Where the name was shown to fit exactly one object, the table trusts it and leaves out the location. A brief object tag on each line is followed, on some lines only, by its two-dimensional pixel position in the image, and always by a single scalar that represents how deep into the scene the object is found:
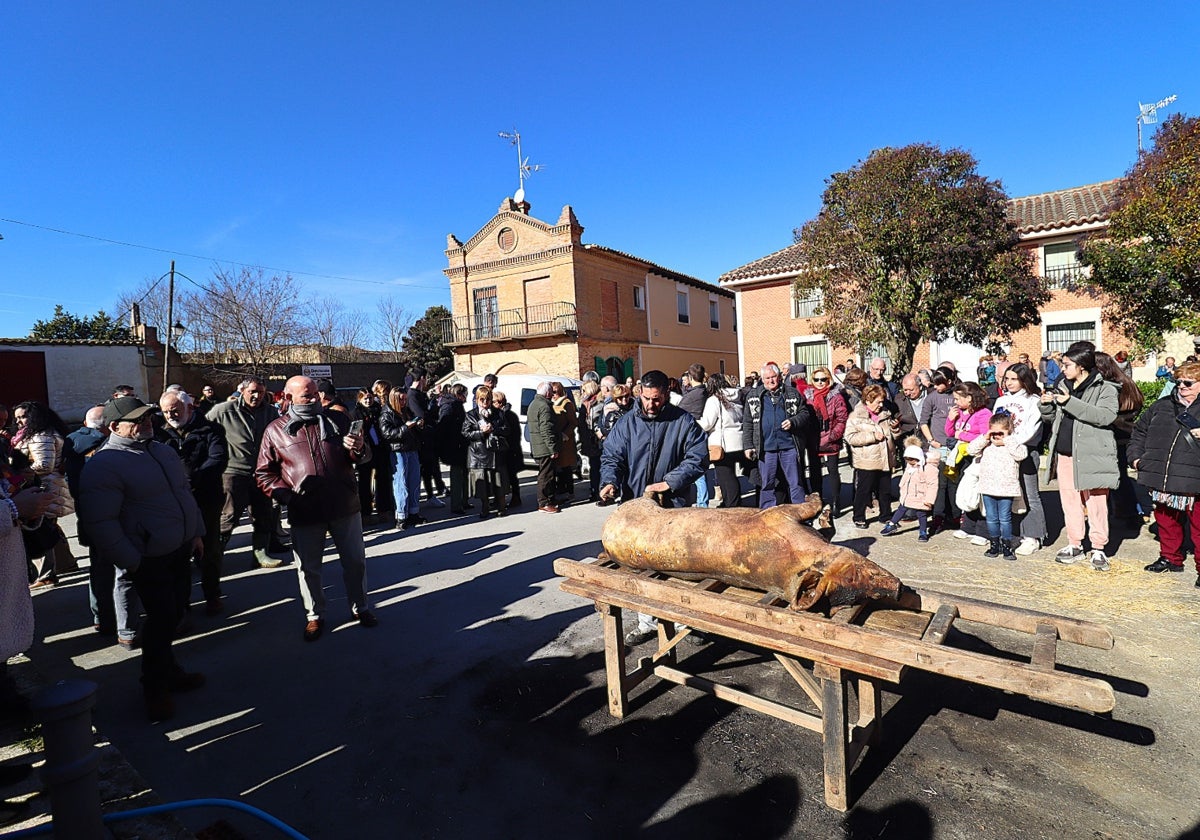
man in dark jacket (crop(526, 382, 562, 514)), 8.38
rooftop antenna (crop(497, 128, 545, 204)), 26.77
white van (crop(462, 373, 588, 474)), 12.27
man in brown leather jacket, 4.33
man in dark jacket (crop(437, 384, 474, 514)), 8.40
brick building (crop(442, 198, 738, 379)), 24.88
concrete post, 1.68
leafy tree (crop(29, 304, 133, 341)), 32.19
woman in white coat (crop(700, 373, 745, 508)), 7.09
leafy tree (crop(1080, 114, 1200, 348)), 9.45
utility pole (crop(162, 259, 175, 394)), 19.23
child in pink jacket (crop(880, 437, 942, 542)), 6.25
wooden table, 2.09
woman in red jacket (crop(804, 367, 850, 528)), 7.56
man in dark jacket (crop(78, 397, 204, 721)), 3.36
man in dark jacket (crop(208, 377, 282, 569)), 6.04
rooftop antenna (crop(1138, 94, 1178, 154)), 19.08
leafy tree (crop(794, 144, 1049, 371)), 13.02
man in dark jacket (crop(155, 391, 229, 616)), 5.02
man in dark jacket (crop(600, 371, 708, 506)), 4.20
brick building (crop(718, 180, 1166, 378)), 17.11
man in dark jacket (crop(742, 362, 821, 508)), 6.88
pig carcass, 2.66
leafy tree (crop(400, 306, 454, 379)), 33.41
